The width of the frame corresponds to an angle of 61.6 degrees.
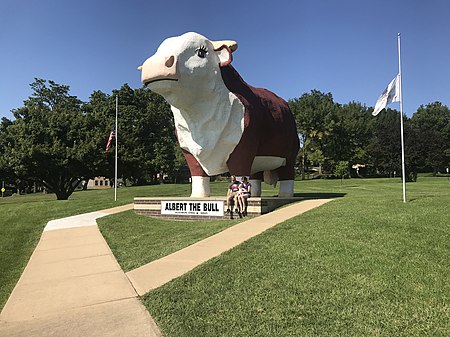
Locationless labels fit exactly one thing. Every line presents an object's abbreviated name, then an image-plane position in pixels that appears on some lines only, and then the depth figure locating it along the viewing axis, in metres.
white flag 9.55
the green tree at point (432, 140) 41.15
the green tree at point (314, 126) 47.44
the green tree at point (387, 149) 42.19
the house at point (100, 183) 71.29
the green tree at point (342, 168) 38.06
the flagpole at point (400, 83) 9.43
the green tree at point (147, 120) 43.75
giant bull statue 7.89
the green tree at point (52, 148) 22.52
